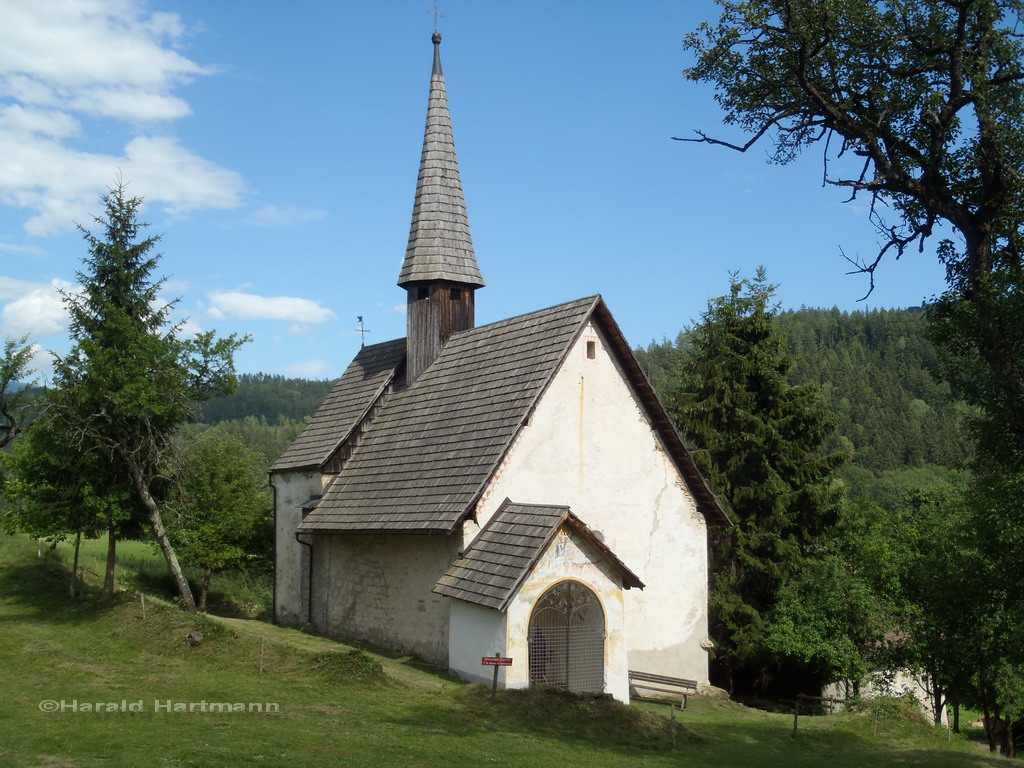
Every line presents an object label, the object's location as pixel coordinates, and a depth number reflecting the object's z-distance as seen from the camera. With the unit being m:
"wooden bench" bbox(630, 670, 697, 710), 20.30
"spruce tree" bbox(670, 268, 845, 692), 25.83
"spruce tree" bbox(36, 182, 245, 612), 22.50
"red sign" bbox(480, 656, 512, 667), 15.95
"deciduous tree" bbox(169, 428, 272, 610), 30.88
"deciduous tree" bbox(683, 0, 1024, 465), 12.31
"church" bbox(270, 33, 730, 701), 17.78
